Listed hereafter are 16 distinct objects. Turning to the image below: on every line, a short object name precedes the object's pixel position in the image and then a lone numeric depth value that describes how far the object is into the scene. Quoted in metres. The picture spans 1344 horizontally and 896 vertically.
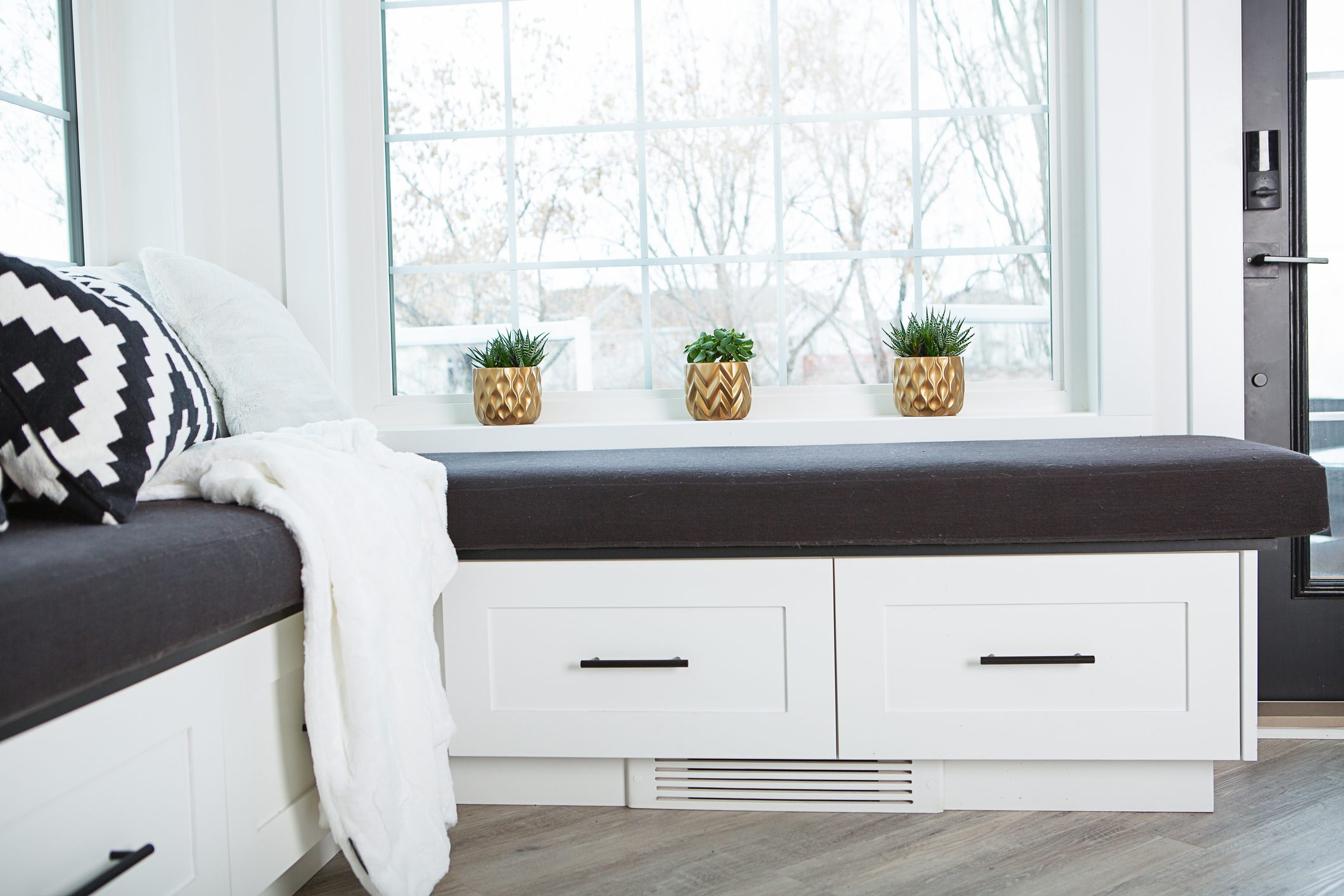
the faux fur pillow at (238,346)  1.77
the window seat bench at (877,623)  1.61
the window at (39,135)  1.88
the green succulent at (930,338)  2.20
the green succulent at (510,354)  2.29
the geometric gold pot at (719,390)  2.21
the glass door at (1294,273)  2.14
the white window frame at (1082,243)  2.14
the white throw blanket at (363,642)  1.27
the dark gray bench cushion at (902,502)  1.59
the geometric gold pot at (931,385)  2.18
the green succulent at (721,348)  2.23
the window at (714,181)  2.32
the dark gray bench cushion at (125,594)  0.85
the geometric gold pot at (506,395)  2.26
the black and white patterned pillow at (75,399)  1.13
